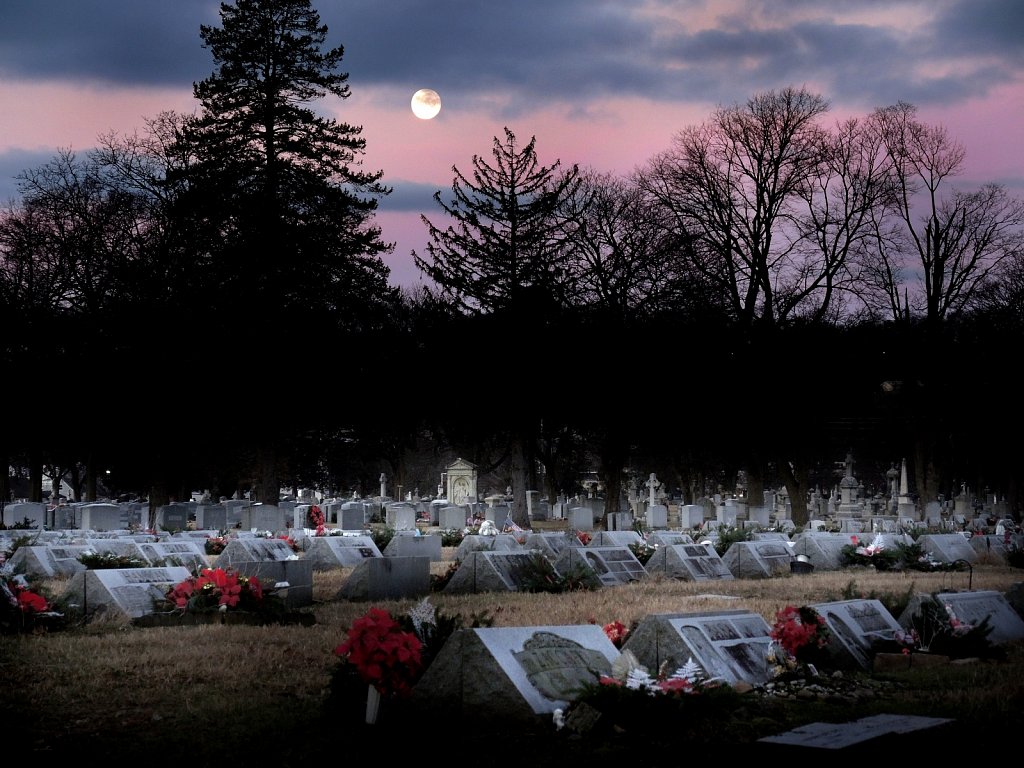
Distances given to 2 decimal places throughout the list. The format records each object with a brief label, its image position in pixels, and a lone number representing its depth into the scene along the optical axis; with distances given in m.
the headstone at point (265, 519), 32.94
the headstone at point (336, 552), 21.97
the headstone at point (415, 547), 23.17
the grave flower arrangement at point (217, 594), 13.62
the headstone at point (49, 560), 18.80
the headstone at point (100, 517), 33.19
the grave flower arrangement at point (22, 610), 12.78
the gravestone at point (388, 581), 16.83
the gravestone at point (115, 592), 13.99
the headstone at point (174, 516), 33.94
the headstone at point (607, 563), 18.95
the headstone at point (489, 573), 18.03
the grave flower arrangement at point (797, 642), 9.80
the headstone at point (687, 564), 20.72
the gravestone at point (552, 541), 21.98
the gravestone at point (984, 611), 12.16
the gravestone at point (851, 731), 6.46
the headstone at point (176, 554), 18.97
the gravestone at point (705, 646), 9.30
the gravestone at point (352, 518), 38.16
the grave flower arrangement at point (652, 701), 7.98
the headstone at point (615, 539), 23.61
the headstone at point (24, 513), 35.47
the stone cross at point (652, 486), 56.86
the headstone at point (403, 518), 39.09
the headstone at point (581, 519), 39.12
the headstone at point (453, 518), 41.00
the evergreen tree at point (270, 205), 42.19
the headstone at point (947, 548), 24.39
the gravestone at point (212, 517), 35.62
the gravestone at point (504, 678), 8.21
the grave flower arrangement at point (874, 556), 23.20
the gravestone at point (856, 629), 10.80
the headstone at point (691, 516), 42.22
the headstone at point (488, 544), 23.34
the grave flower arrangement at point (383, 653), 8.11
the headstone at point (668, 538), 24.31
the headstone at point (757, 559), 21.72
